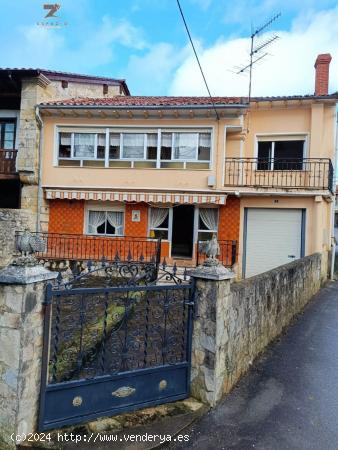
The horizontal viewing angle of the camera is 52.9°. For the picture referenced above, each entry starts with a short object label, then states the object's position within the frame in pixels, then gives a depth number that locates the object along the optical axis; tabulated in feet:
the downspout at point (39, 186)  52.49
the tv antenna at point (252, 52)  48.73
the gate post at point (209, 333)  14.88
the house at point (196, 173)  49.57
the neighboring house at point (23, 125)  51.93
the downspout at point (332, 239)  53.47
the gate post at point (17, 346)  11.23
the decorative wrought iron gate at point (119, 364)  12.44
